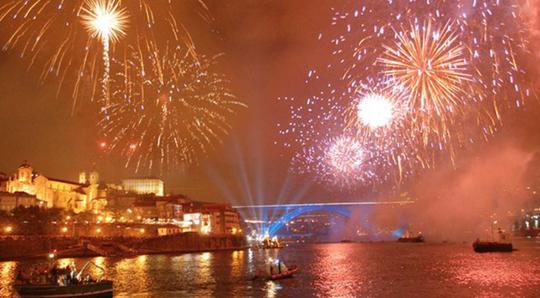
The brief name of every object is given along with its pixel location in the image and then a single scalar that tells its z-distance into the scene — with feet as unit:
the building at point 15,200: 284.41
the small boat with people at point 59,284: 92.48
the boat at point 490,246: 289.94
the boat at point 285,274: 139.15
